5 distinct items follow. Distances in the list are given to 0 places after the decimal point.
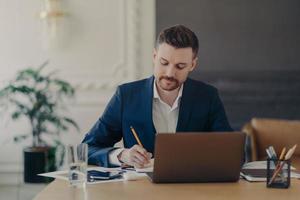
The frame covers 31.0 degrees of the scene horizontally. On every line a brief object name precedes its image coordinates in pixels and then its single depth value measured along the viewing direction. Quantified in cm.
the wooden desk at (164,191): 153
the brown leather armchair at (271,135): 356
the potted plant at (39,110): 413
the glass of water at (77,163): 170
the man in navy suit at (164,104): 210
